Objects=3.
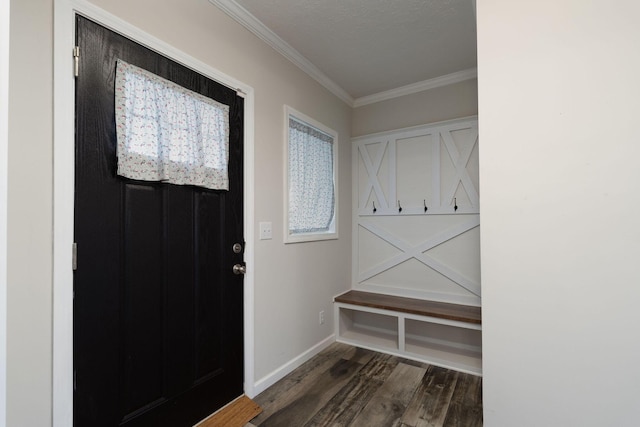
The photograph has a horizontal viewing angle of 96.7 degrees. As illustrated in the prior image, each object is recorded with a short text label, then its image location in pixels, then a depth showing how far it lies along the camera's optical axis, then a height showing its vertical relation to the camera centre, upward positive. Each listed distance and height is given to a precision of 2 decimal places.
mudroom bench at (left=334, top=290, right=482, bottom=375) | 2.43 -1.15
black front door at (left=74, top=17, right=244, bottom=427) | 1.22 -0.30
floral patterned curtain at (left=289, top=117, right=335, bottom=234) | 2.49 +0.36
